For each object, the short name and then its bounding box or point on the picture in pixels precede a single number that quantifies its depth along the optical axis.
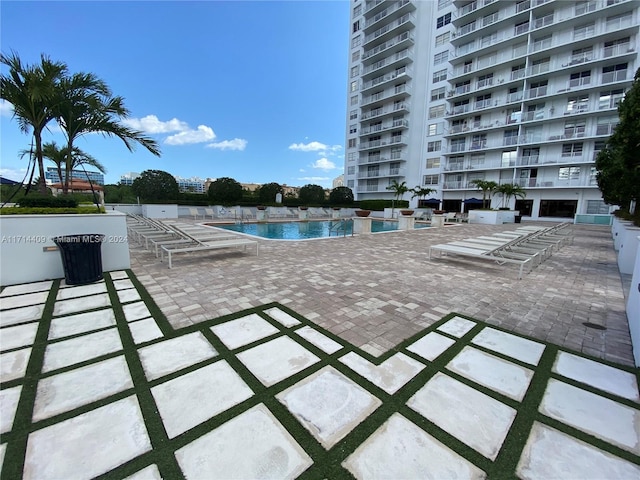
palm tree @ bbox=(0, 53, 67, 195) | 5.11
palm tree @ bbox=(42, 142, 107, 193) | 7.96
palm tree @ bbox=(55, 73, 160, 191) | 6.15
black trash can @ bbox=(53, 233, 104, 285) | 4.47
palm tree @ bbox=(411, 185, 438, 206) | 27.52
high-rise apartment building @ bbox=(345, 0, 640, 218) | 23.16
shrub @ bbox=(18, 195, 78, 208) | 5.04
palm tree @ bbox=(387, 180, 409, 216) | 26.00
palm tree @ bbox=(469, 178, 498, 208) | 23.17
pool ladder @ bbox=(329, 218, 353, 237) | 15.21
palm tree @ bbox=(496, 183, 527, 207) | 23.66
